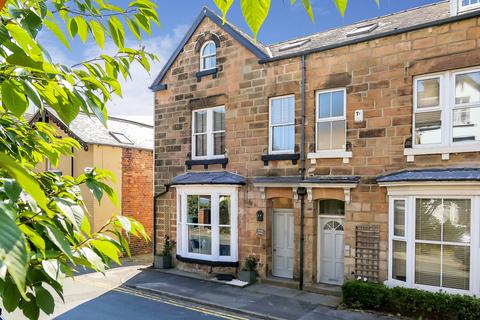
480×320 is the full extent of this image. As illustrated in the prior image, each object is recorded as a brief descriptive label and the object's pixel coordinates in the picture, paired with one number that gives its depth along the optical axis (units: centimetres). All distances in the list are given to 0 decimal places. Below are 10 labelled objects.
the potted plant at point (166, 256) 1588
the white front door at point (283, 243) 1359
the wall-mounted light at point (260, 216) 1363
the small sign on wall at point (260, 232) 1359
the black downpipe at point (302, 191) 1274
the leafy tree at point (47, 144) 125
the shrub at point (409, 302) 926
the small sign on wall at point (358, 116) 1177
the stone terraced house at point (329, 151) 1040
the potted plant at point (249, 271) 1341
